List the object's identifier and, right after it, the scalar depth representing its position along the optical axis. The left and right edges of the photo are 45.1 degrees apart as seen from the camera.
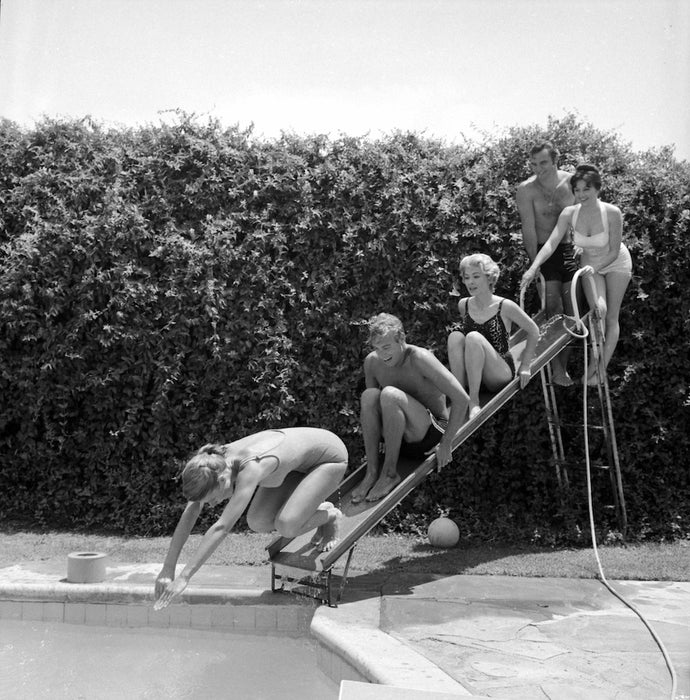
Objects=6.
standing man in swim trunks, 7.32
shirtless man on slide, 5.69
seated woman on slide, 6.49
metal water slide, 5.32
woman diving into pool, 4.46
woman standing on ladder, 7.10
